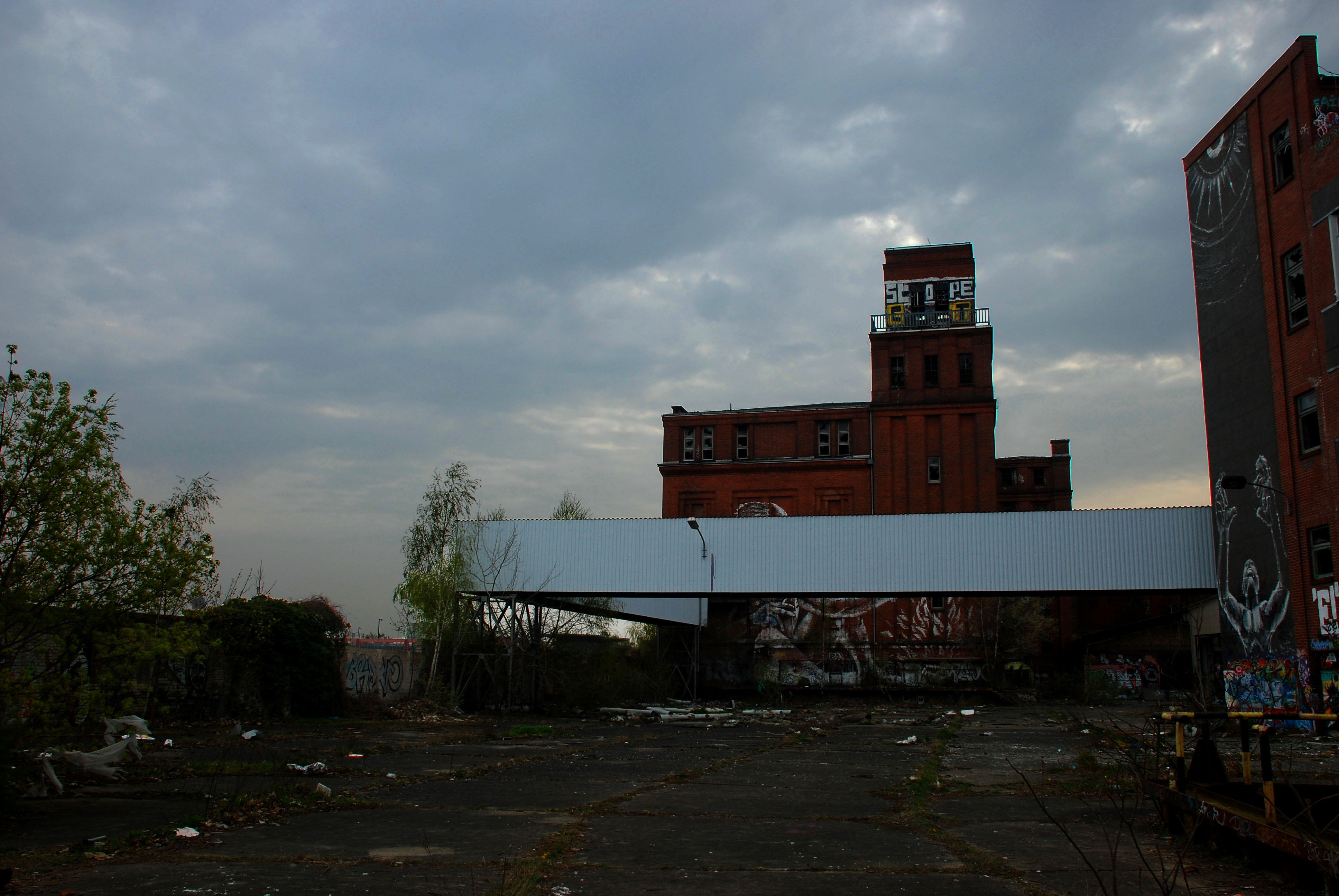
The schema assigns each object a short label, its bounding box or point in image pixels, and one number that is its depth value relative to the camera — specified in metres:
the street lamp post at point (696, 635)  28.50
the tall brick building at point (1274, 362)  19.81
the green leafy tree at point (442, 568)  29.52
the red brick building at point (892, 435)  49.81
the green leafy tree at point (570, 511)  56.56
